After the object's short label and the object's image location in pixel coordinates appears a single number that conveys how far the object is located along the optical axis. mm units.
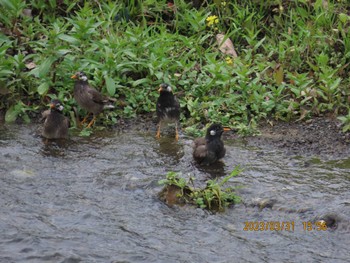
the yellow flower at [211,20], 22703
